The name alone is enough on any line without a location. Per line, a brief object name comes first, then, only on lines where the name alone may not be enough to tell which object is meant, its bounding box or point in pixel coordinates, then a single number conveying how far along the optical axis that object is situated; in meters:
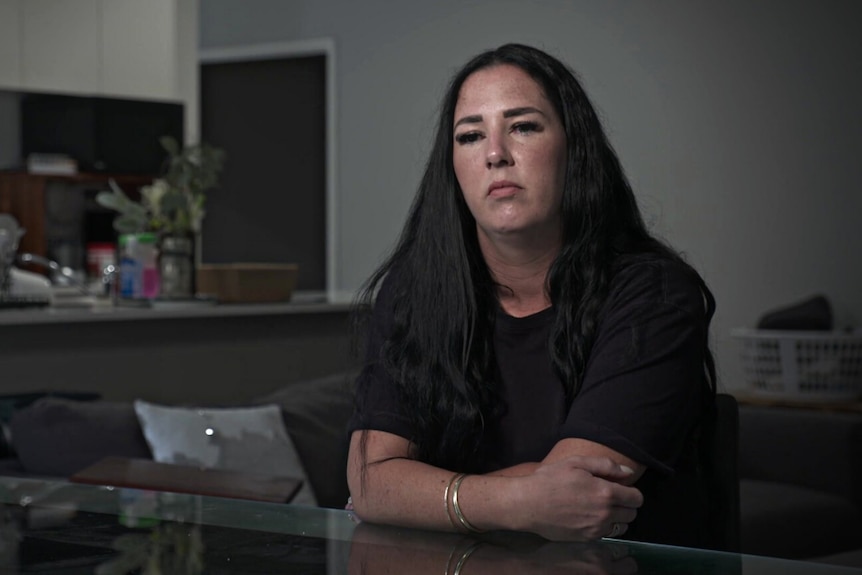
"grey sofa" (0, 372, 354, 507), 2.38
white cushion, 2.42
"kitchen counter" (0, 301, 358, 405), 3.04
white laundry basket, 4.31
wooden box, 3.71
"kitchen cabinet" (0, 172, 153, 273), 6.41
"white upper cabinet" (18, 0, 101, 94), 6.59
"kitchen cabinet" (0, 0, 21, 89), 6.51
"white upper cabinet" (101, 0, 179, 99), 6.84
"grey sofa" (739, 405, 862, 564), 3.26
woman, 1.52
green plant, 3.42
